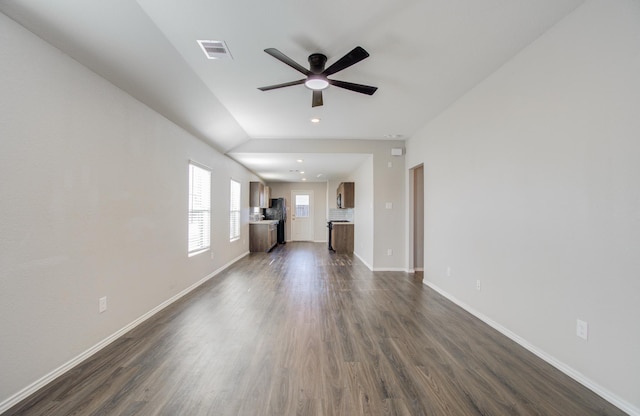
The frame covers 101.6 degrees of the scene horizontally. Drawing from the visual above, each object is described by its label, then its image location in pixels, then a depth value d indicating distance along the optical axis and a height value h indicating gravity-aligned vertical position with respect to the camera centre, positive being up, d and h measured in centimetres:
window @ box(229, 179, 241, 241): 614 -3
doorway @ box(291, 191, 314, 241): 1071 -3
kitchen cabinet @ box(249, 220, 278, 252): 775 -80
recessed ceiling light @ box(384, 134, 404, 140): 499 +142
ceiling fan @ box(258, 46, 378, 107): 205 +121
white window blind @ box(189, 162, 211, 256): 412 +0
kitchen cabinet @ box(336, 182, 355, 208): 797 +45
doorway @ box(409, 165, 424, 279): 517 -21
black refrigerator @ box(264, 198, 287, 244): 997 -15
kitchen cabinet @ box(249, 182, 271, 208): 785 +45
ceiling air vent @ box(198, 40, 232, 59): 225 +143
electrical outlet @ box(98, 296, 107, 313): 227 -84
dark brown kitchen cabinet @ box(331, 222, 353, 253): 784 -83
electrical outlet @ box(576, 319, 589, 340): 181 -84
